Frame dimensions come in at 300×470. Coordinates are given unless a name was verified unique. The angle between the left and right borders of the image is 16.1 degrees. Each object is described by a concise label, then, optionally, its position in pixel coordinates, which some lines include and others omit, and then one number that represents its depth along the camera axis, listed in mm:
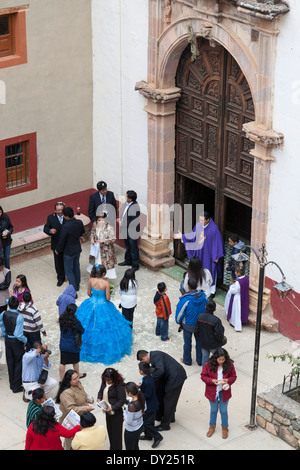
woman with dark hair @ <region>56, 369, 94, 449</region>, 15156
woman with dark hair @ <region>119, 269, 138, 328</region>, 17922
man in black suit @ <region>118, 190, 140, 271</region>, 20812
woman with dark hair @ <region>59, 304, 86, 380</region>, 16594
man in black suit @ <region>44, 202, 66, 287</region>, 20078
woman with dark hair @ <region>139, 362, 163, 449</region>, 15336
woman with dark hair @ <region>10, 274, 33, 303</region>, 17516
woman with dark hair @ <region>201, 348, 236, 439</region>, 15477
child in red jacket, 18094
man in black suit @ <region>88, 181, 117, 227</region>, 21047
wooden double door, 18766
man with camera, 16562
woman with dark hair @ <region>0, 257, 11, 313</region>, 18208
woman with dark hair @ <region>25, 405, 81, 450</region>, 14180
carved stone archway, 17547
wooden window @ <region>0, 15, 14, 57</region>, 20000
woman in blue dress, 17875
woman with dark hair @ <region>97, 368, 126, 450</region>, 15047
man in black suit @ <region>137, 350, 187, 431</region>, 15680
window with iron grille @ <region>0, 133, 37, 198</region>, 20800
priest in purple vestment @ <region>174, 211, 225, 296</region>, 19625
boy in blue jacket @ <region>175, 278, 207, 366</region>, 17359
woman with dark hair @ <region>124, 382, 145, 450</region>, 14820
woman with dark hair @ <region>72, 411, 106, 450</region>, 14031
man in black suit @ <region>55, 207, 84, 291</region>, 19578
